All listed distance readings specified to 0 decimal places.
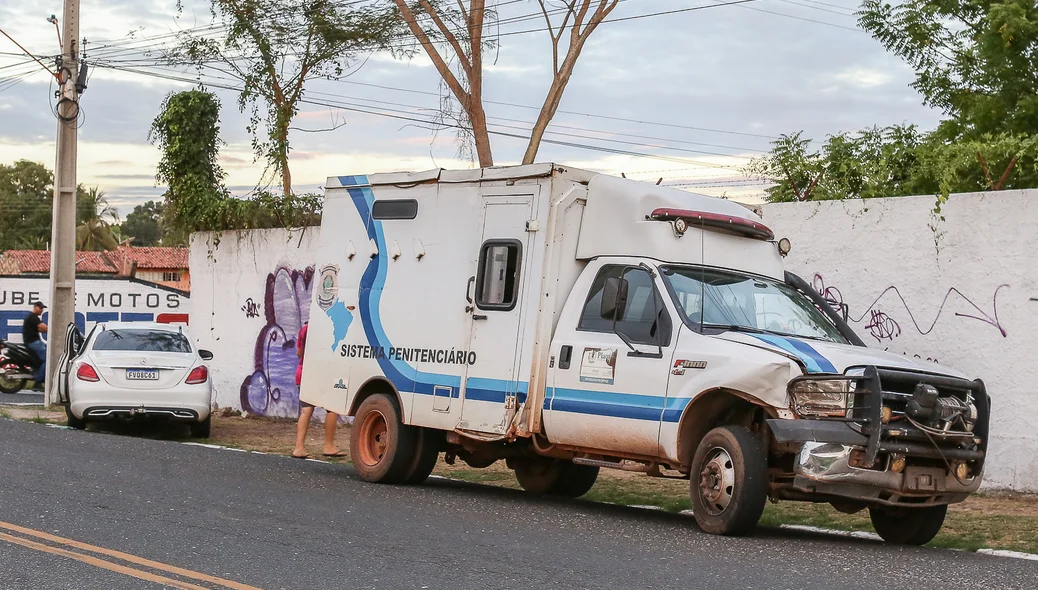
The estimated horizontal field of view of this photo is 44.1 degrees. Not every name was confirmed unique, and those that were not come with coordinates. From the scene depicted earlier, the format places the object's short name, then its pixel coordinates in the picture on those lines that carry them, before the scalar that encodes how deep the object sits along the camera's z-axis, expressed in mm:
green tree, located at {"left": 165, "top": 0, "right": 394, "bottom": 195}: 27203
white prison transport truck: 8703
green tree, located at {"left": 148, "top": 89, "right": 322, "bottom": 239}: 22359
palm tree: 79375
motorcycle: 26812
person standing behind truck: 14836
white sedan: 16766
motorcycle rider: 26489
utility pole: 22734
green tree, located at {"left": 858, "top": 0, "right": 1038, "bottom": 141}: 17344
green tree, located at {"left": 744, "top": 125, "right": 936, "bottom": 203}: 14531
